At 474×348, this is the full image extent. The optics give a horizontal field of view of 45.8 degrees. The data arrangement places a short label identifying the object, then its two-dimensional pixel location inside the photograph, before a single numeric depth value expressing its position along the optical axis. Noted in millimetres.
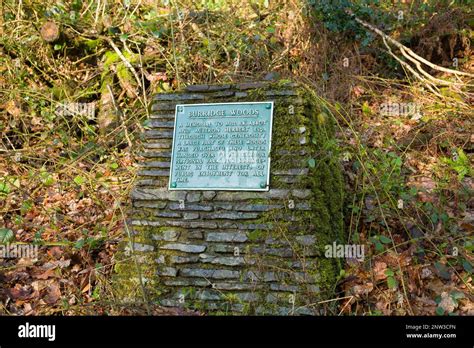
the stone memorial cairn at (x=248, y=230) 3932
